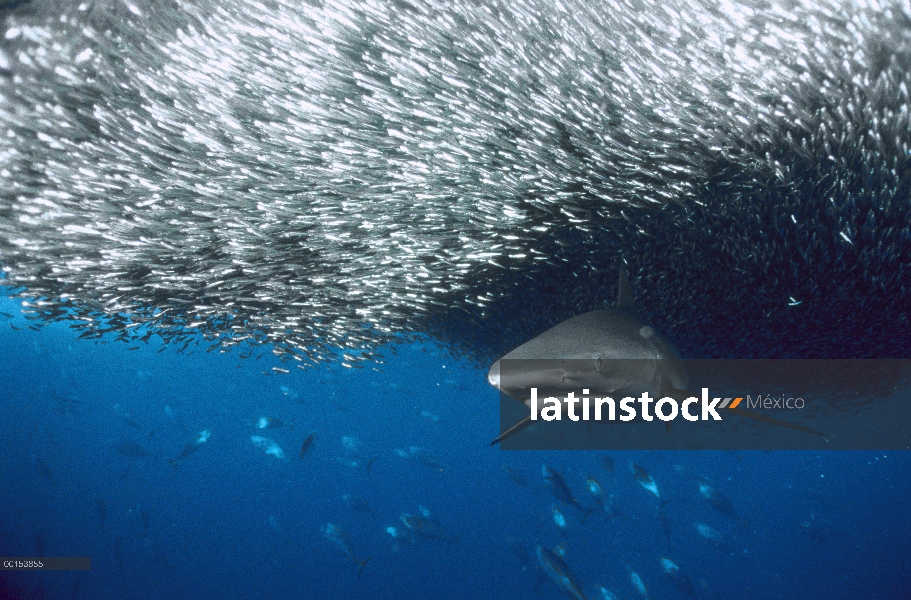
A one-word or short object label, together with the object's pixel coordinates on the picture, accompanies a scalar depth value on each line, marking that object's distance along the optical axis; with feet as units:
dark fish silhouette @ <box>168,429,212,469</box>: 36.09
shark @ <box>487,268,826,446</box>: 7.27
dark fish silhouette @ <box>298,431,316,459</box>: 33.90
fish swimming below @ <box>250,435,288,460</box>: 39.50
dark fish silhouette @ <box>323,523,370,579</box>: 34.03
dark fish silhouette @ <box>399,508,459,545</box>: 33.14
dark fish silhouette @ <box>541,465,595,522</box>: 28.56
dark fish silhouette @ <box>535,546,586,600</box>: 28.40
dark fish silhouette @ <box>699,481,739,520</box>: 32.14
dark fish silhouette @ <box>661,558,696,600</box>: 31.40
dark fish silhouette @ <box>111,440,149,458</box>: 35.24
